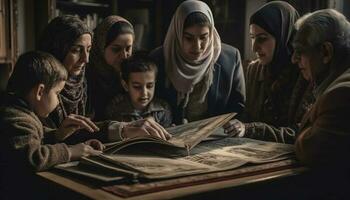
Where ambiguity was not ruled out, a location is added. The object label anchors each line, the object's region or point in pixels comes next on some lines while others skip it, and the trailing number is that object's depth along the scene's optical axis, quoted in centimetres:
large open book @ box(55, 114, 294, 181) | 125
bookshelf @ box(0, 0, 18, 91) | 386
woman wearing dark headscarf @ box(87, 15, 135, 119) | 234
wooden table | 111
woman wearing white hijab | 229
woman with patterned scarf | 203
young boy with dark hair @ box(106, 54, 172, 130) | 220
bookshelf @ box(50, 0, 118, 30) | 461
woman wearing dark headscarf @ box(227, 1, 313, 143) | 219
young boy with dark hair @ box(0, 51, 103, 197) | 133
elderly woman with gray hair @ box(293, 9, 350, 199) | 137
